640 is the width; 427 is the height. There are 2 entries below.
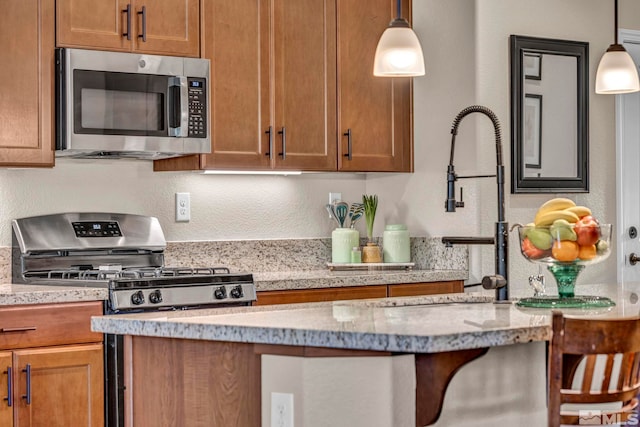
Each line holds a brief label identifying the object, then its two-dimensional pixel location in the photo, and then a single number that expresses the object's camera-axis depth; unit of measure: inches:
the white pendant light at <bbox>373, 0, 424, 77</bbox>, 130.4
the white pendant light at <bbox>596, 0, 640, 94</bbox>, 144.4
